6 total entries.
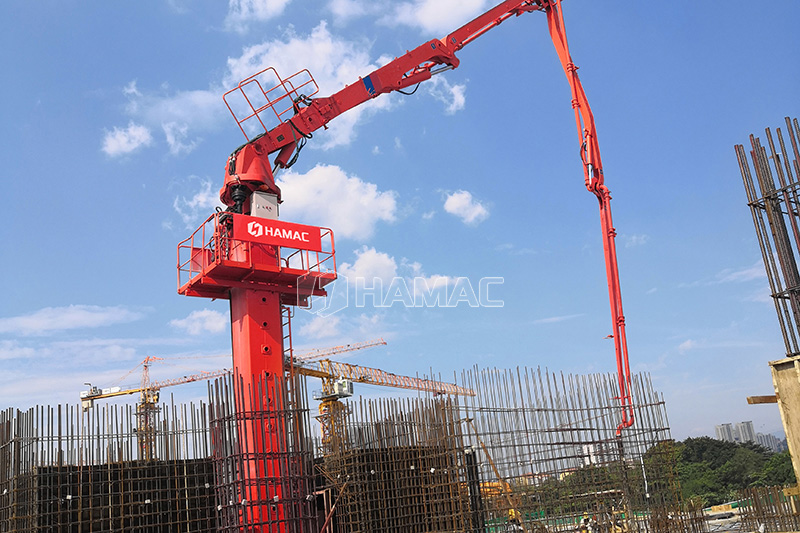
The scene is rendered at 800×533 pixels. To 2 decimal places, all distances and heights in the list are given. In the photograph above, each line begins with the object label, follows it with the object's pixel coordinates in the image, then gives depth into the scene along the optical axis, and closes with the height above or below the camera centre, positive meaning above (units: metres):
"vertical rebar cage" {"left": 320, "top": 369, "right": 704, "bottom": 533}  13.13 -0.45
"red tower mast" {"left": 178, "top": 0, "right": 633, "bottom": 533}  12.84 +4.74
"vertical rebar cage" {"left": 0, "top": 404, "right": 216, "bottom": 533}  13.59 +0.36
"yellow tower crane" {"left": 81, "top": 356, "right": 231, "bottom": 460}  60.69 +9.05
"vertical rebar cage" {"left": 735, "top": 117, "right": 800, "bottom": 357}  10.89 +3.15
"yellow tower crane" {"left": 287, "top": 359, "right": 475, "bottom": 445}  47.31 +7.06
